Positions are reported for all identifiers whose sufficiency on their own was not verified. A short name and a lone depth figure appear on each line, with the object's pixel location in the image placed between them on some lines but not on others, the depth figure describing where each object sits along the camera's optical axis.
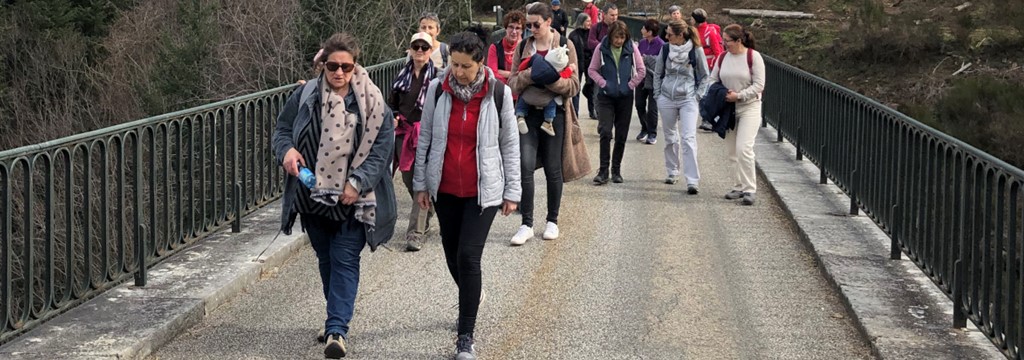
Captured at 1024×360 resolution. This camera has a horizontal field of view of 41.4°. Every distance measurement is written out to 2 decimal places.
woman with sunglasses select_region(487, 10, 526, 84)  10.62
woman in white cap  9.14
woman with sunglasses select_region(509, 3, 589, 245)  9.91
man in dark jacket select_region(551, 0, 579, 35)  23.50
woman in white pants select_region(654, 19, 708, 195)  12.73
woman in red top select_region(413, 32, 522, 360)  6.57
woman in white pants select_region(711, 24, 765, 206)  12.05
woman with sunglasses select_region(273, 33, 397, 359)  6.50
